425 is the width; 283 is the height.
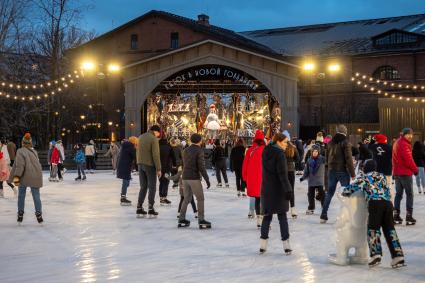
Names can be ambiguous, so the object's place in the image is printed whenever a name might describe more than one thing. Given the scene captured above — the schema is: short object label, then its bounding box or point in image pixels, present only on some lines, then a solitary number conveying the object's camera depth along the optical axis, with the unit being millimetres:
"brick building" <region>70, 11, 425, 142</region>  40156
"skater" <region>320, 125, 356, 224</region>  10500
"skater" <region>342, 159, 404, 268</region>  7004
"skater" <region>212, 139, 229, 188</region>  18641
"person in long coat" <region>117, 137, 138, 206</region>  13727
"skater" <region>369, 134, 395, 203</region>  13557
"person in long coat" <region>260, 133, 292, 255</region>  7773
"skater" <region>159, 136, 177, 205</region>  13859
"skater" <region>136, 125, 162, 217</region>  11336
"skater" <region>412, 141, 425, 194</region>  15289
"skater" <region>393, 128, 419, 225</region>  10227
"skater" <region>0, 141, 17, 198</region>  15848
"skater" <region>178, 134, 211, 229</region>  9977
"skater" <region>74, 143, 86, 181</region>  22453
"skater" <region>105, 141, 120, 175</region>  26547
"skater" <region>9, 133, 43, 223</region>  10453
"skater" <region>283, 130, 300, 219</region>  11472
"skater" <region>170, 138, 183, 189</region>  15832
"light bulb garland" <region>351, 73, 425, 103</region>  41241
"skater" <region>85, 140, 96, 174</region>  27594
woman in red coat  10320
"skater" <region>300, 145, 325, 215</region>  11922
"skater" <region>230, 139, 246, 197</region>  15414
